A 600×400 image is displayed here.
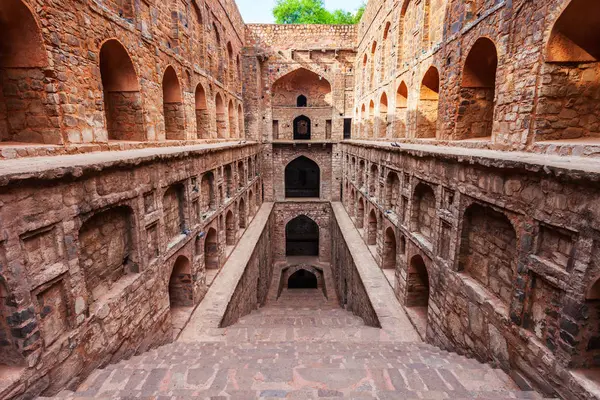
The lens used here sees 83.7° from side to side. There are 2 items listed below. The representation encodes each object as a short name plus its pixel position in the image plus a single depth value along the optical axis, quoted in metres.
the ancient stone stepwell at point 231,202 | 3.05
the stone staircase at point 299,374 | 3.18
